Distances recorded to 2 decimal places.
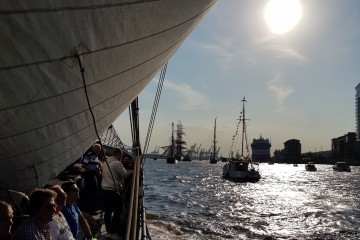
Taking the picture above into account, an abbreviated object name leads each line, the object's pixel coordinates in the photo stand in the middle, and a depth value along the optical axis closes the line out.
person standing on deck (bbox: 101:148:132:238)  6.74
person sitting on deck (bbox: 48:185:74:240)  3.77
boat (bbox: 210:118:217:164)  173.94
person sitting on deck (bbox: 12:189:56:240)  3.14
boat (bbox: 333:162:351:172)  110.06
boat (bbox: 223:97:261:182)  53.78
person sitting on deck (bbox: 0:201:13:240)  2.68
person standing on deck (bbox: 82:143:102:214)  9.05
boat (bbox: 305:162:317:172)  113.50
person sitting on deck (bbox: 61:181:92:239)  4.46
